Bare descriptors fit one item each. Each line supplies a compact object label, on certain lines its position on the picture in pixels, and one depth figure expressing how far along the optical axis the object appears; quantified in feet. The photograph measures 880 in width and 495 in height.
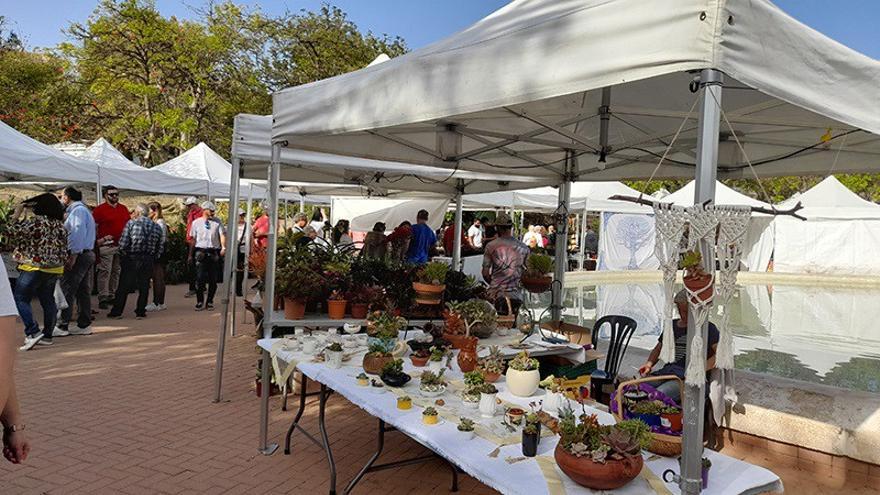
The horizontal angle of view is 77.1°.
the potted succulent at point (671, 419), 7.02
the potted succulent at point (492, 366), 10.21
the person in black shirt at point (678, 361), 11.35
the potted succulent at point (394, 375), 9.85
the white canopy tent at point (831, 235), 61.16
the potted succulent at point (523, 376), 9.39
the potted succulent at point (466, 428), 7.76
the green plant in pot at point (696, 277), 6.11
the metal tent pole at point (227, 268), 16.20
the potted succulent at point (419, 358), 11.35
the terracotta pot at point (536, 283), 17.06
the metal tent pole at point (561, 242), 18.67
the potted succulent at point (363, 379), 10.02
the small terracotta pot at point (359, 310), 16.40
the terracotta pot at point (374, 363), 10.48
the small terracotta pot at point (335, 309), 16.17
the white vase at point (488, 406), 8.48
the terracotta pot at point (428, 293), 15.10
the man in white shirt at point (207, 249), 31.32
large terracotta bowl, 5.99
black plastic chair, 15.41
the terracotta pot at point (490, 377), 10.18
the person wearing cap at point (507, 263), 18.56
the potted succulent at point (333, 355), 11.06
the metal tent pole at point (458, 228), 26.12
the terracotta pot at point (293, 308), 15.48
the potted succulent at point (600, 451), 6.01
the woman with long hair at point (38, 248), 19.81
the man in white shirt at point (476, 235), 53.31
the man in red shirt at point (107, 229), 28.99
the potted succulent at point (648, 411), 7.13
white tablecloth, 6.33
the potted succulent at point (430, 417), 8.12
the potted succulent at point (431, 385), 9.48
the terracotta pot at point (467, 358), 10.89
